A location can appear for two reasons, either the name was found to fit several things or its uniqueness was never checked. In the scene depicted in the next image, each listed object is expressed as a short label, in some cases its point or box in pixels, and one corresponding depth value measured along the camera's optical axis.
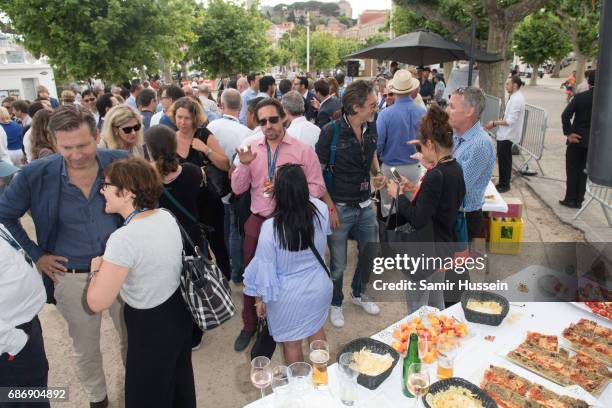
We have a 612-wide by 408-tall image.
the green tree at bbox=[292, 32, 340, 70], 58.34
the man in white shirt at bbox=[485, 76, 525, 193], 7.25
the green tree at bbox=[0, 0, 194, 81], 9.42
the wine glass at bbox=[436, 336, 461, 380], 2.06
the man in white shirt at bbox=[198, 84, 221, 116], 7.30
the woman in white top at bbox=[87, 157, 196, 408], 2.00
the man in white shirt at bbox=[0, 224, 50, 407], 1.95
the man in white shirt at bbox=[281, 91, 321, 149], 4.45
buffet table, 1.96
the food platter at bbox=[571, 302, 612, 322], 2.51
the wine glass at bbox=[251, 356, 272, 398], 1.96
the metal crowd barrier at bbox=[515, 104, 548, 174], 7.86
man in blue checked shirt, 3.43
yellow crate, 5.11
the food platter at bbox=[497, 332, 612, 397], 2.01
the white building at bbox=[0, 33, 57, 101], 19.20
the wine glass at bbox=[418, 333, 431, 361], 2.20
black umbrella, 8.03
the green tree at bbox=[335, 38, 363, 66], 71.83
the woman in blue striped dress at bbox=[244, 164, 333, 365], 2.43
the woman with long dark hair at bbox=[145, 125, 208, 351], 3.03
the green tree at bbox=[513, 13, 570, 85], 37.88
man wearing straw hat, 5.03
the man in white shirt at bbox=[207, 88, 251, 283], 4.45
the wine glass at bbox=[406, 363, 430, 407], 1.86
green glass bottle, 2.08
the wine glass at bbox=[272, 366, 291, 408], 1.89
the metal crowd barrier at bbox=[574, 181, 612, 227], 5.13
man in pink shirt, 3.43
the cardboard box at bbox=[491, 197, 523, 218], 5.14
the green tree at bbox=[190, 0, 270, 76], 17.28
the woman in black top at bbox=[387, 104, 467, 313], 2.82
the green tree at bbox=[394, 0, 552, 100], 10.38
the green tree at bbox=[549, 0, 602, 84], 21.95
